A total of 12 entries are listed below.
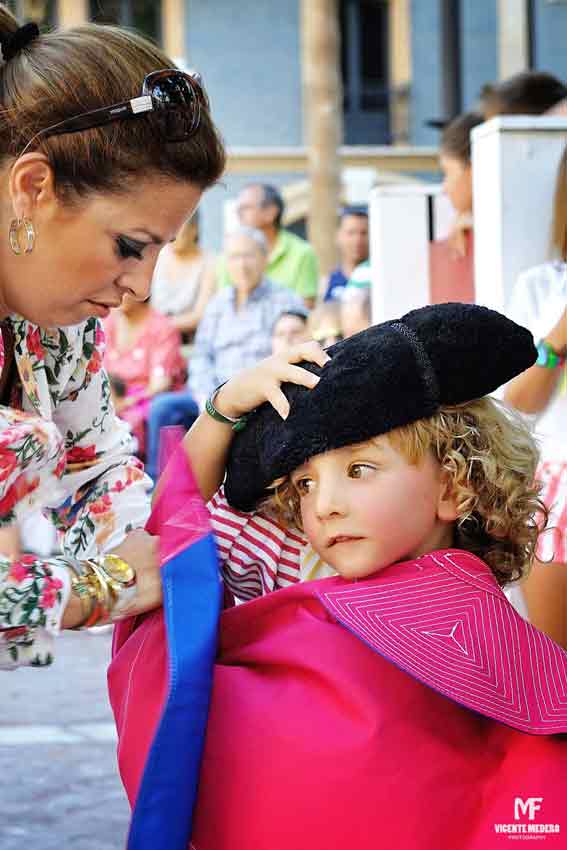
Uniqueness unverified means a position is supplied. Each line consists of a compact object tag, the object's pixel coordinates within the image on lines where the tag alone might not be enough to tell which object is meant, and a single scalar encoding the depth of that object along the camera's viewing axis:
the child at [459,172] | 4.42
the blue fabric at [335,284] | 6.81
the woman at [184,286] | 7.86
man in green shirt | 7.50
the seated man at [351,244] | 6.87
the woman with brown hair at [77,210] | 1.91
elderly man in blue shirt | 6.66
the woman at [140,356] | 6.88
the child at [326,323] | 5.69
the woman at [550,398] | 2.94
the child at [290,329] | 6.28
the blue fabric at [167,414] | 6.61
